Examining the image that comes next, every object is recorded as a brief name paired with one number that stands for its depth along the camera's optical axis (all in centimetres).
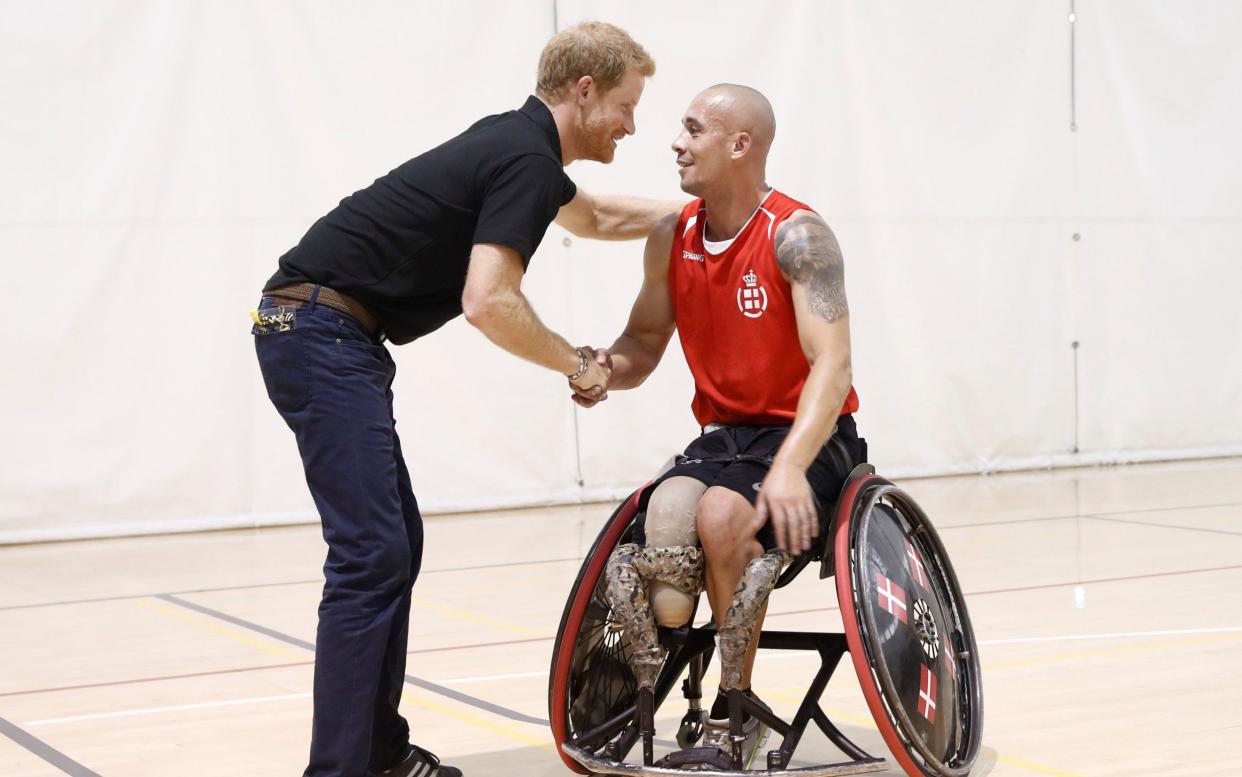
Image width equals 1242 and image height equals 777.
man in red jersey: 267
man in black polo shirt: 265
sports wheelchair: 259
